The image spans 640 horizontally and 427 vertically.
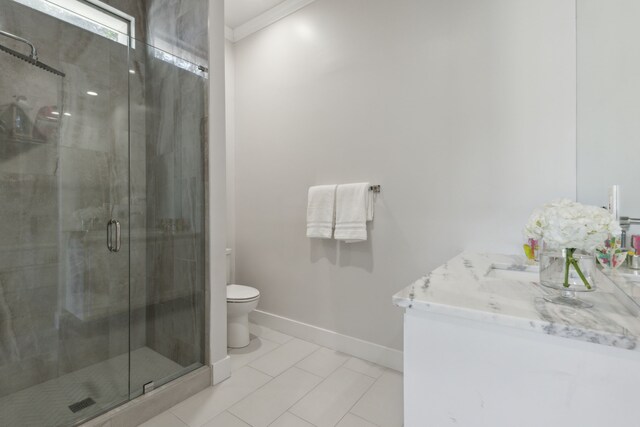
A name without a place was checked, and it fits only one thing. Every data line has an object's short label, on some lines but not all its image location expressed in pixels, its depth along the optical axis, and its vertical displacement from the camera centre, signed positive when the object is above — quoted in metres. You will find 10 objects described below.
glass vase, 0.81 -0.19
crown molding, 2.43 +1.67
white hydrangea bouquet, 0.77 -0.07
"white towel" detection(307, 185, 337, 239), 2.19 -0.02
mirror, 0.85 +0.35
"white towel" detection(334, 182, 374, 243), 2.03 -0.02
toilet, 2.22 -0.81
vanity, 0.66 -0.37
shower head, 1.53 +0.83
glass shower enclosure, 1.56 -0.02
